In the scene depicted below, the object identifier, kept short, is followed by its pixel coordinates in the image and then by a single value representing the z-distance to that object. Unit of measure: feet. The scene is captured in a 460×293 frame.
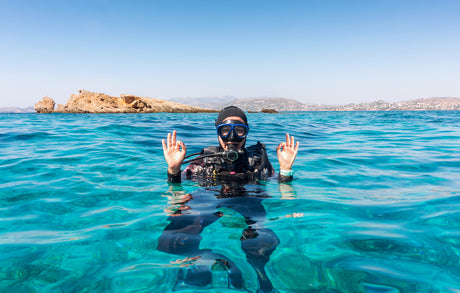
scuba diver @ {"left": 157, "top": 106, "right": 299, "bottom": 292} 7.29
